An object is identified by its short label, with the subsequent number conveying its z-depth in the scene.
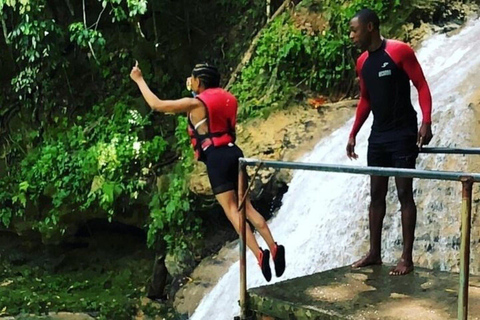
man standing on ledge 3.93
